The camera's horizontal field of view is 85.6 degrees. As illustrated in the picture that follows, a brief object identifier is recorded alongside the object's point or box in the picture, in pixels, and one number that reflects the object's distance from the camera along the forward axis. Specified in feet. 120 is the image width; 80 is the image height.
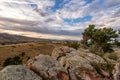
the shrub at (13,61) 67.13
